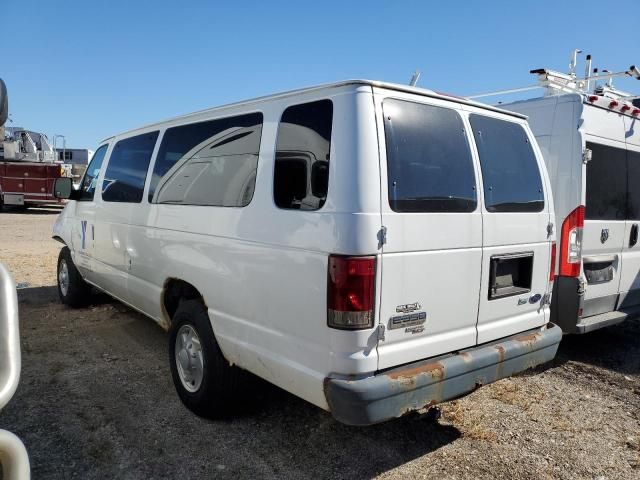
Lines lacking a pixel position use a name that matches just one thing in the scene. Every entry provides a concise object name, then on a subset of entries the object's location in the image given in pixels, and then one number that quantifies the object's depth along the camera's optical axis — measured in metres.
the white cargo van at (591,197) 4.64
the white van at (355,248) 2.63
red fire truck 21.08
